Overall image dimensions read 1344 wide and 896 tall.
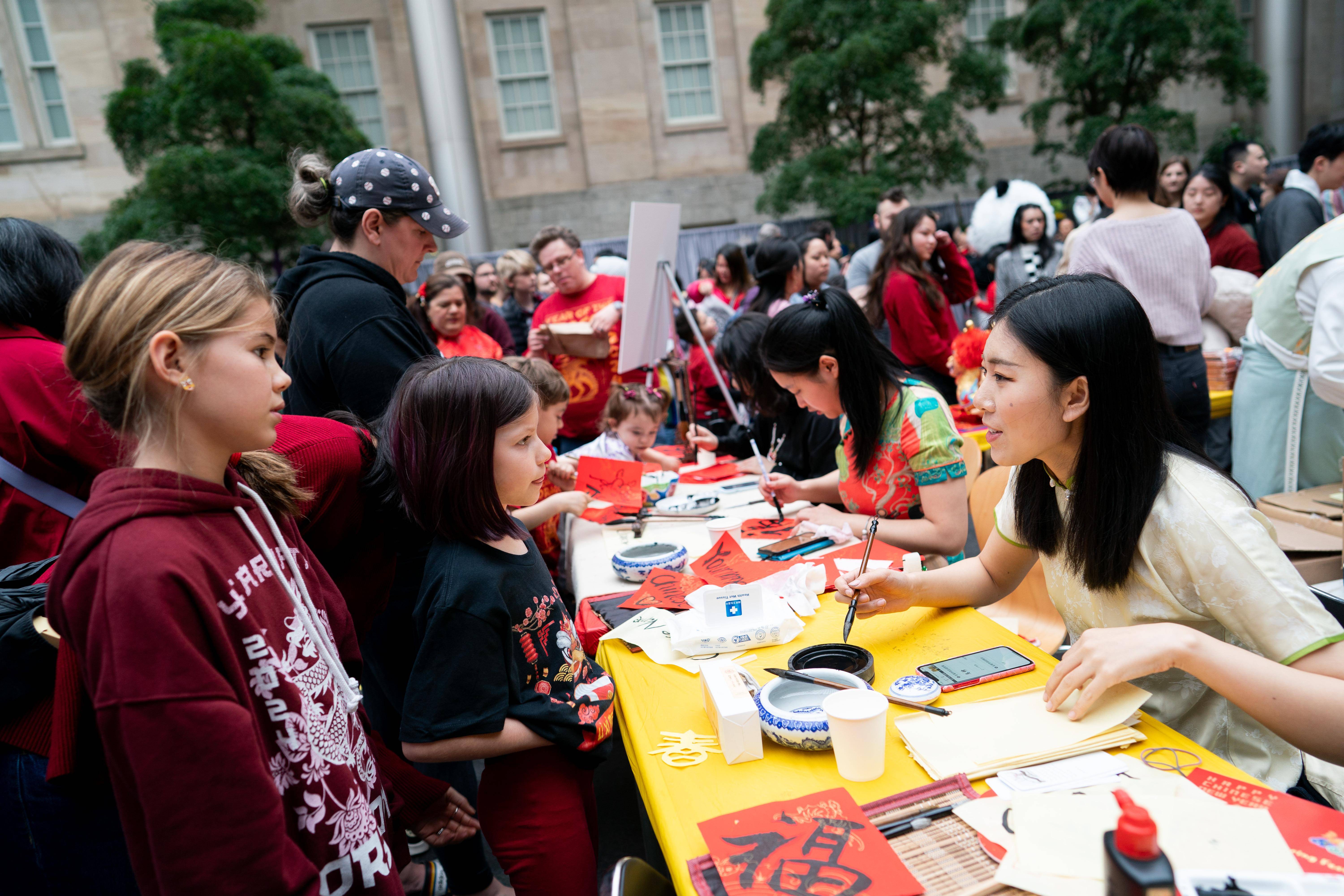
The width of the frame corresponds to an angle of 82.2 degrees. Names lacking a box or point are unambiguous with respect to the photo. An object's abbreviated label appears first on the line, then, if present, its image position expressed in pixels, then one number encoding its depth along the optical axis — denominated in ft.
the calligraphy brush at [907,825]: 3.48
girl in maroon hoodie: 3.04
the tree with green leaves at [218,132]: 31.65
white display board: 11.68
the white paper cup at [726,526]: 8.47
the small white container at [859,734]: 3.77
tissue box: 4.09
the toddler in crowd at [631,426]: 11.68
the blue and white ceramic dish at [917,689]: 4.50
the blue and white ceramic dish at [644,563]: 7.28
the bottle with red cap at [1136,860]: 1.93
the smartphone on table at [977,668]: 4.66
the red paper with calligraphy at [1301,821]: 3.00
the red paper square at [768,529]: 8.12
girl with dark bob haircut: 4.70
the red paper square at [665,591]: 6.48
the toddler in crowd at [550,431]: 9.66
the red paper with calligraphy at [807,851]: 3.15
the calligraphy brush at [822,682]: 4.35
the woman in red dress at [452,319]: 14.76
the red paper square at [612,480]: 9.21
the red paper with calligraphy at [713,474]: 11.52
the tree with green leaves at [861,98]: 39.01
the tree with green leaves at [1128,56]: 40.73
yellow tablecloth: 3.81
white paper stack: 3.85
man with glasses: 13.01
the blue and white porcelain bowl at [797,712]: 4.10
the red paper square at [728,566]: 6.68
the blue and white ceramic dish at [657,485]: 10.23
